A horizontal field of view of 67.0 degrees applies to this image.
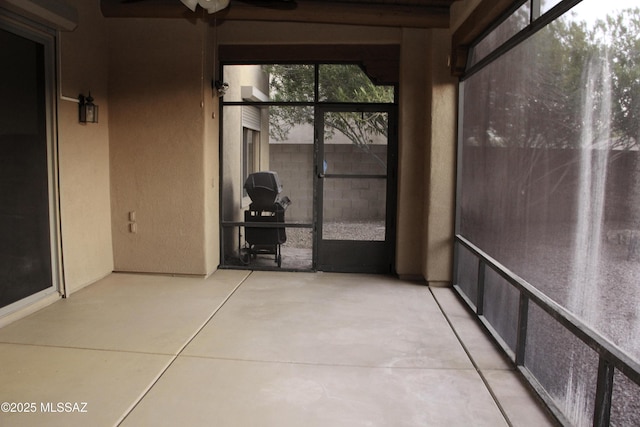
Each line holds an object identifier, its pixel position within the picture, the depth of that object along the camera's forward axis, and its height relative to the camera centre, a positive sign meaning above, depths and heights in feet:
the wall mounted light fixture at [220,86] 17.62 +3.15
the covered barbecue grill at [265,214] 18.80 -1.58
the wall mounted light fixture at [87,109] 15.17 +1.92
